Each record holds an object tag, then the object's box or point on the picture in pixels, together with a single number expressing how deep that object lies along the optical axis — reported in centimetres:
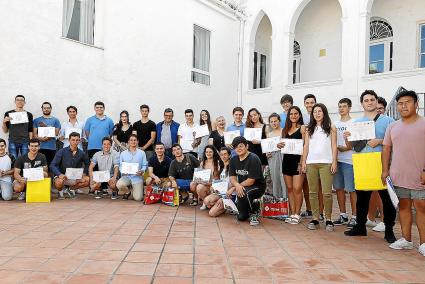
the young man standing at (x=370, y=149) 456
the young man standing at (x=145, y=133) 809
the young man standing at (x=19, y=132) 754
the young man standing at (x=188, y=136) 790
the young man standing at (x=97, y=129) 812
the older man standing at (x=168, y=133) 823
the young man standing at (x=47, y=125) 777
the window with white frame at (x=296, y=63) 1456
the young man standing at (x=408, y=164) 398
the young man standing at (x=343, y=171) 519
